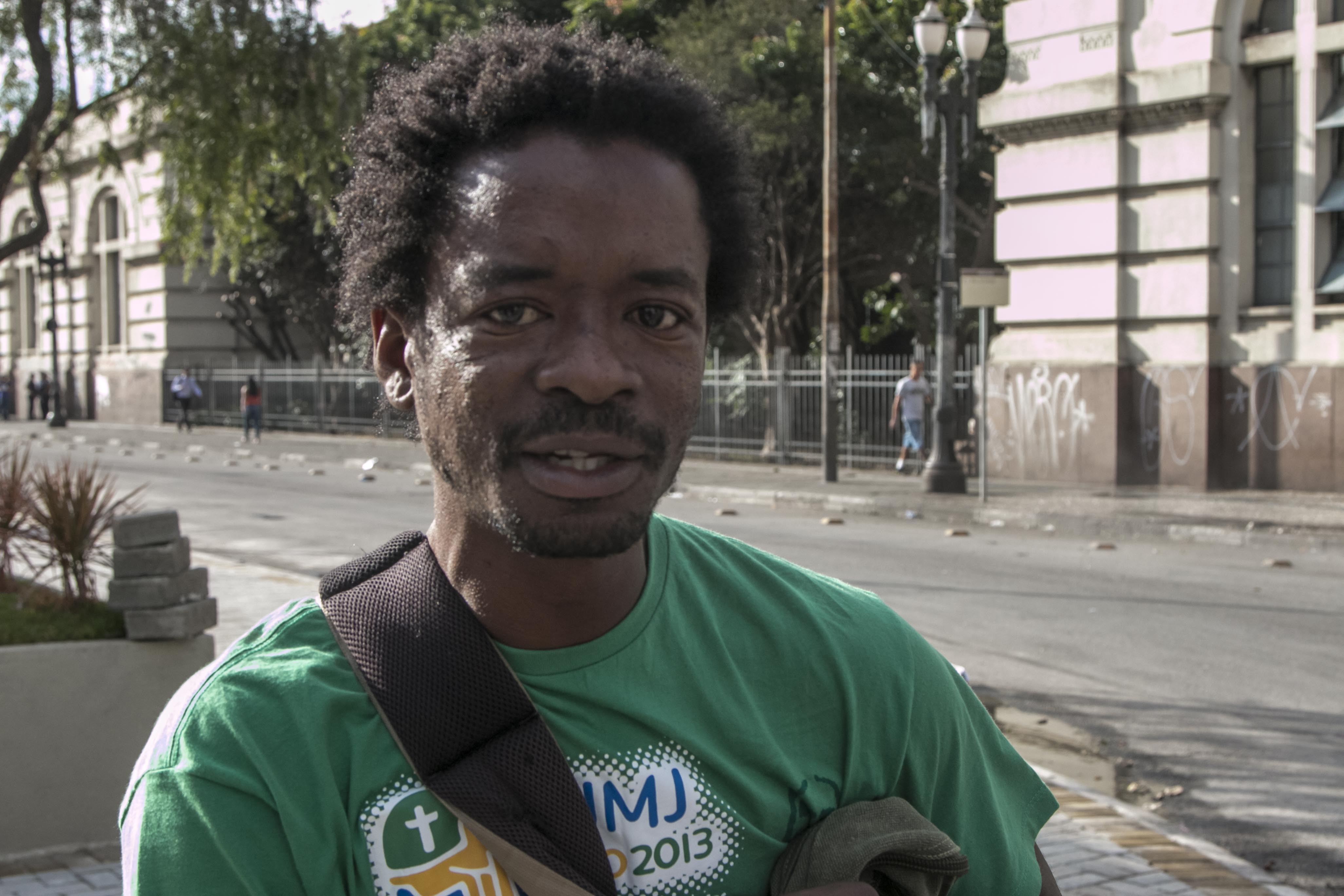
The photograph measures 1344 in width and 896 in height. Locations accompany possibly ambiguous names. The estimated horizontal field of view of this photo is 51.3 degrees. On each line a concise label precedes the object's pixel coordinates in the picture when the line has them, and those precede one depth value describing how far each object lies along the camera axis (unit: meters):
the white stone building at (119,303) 36.50
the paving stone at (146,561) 5.21
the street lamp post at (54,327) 35.00
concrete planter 4.79
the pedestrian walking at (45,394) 41.84
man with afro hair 1.35
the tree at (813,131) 23.09
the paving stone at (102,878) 4.41
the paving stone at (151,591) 5.20
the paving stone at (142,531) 5.23
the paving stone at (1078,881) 4.20
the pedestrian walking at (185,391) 33.62
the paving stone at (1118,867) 4.32
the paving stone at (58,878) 4.43
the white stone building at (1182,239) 15.84
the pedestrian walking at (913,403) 19.38
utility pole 17.88
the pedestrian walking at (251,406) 31.12
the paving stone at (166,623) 5.18
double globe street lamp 15.92
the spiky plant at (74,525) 5.73
